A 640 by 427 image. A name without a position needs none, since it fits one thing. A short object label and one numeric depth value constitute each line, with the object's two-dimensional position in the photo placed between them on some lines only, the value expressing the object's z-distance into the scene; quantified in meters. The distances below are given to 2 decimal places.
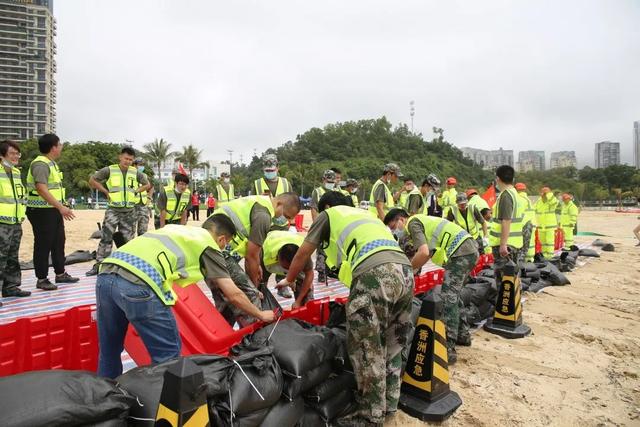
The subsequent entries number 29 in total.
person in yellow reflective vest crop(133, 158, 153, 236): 7.46
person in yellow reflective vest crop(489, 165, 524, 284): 5.02
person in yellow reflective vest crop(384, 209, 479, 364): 3.66
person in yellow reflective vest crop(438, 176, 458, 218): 9.39
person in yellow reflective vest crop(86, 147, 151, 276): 5.86
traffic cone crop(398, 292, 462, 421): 2.69
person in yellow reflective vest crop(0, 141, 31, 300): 4.25
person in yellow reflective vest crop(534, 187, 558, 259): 9.59
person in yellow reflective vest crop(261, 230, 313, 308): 3.35
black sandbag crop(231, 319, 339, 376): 2.11
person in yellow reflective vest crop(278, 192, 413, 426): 2.34
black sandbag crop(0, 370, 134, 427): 1.24
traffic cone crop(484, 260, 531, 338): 4.33
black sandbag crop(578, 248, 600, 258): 10.23
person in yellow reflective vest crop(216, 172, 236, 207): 8.68
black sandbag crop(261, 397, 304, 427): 1.93
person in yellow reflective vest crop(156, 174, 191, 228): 7.14
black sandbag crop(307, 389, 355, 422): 2.30
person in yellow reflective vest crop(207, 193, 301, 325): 3.06
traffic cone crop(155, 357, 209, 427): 1.35
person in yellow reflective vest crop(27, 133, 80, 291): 4.59
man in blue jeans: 2.06
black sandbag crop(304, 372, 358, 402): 2.28
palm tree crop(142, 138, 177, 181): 48.06
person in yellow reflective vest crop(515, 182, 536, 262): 7.30
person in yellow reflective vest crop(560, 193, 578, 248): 11.04
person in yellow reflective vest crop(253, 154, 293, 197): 5.27
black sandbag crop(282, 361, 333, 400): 2.07
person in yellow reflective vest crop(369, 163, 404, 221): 7.03
